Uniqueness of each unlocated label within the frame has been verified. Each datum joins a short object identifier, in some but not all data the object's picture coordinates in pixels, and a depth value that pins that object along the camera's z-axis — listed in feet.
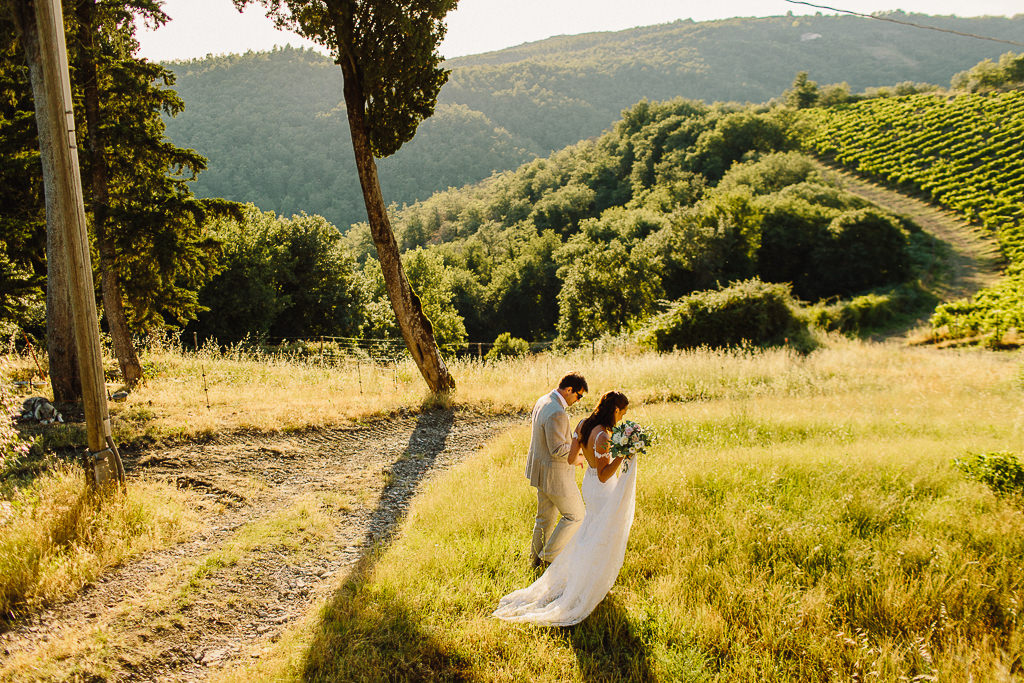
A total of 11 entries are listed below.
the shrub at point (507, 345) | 128.67
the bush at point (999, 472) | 20.07
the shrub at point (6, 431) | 15.87
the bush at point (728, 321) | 67.51
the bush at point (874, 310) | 92.79
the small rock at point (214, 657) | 12.96
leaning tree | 31.04
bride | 14.05
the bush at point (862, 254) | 125.08
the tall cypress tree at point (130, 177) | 30.83
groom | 15.06
